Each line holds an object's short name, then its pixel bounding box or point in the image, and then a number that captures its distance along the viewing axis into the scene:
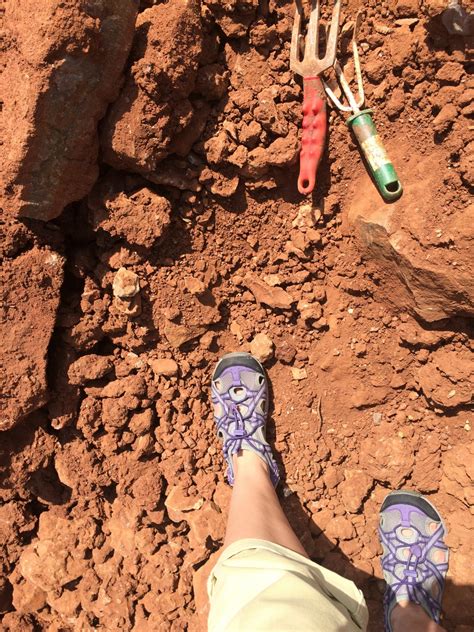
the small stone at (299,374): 0.77
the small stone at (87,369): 0.69
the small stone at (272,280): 0.74
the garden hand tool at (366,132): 0.64
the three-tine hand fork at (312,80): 0.62
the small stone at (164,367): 0.72
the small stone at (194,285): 0.71
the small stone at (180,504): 0.73
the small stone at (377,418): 0.76
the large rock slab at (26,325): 0.63
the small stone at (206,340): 0.75
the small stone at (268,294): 0.74
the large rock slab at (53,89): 0.52
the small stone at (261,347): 0.76
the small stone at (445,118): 0.61
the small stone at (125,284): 0.67
